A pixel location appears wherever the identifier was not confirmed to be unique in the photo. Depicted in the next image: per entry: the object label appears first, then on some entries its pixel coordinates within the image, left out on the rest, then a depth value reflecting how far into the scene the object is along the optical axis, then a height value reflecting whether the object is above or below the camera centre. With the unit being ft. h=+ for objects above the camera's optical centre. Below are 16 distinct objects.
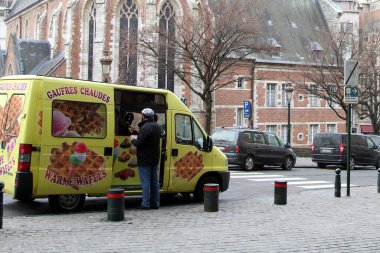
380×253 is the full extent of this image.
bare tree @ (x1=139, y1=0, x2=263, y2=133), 91.61 +20.45
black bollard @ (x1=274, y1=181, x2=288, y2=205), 37.11 -2.72
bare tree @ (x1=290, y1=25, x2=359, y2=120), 115.75 +20.65
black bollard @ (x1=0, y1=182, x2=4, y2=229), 24.81 -2.55
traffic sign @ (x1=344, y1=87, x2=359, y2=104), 41.96 +4.83
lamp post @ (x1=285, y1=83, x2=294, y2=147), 97.09 +11.33
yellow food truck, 29.86 +0.73
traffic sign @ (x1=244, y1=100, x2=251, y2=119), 88.74 +7.41
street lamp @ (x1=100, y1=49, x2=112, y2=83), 76.81 +13.01
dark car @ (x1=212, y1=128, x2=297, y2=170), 67.62 +0.77
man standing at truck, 32.51 +0.11
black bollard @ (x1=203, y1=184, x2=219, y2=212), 32.94 -2.80
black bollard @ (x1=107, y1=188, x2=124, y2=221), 28.84 -2.96
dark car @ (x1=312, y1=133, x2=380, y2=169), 76.43 +0.65
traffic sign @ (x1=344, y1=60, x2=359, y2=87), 42.11 +6.55
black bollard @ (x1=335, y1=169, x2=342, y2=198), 40.86 -2.36
